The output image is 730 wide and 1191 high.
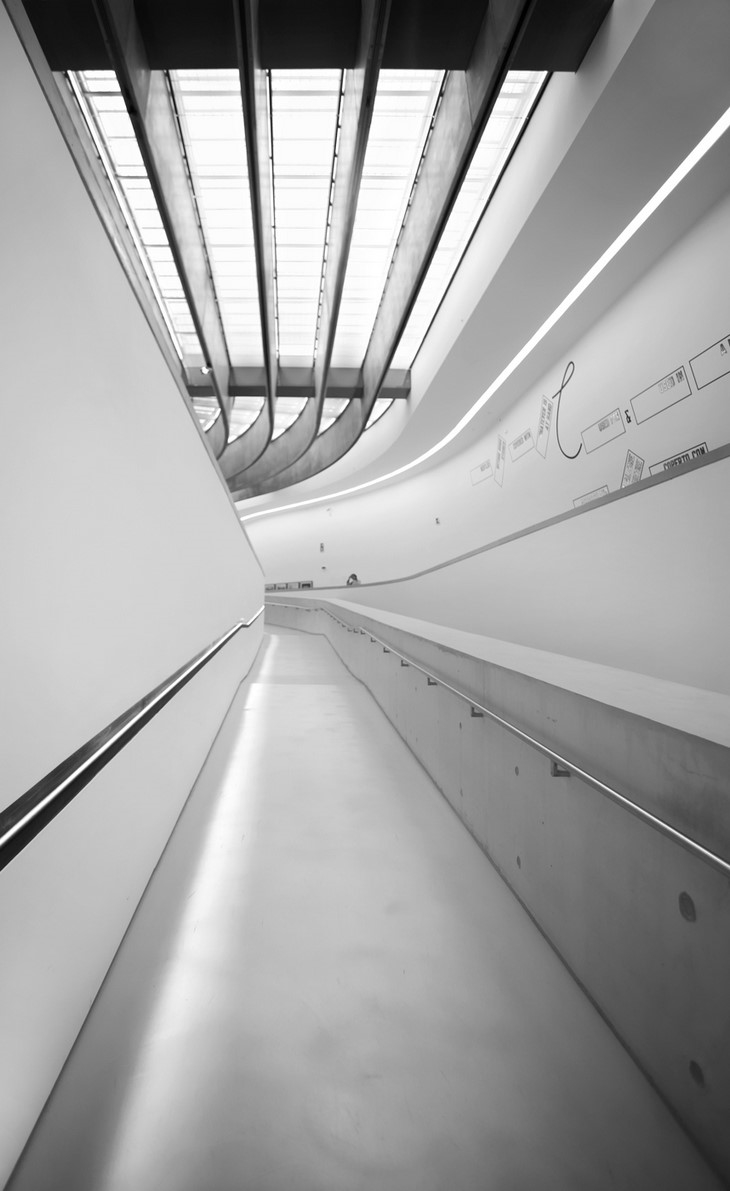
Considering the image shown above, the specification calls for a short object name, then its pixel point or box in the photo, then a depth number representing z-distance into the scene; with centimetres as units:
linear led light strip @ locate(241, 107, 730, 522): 376
